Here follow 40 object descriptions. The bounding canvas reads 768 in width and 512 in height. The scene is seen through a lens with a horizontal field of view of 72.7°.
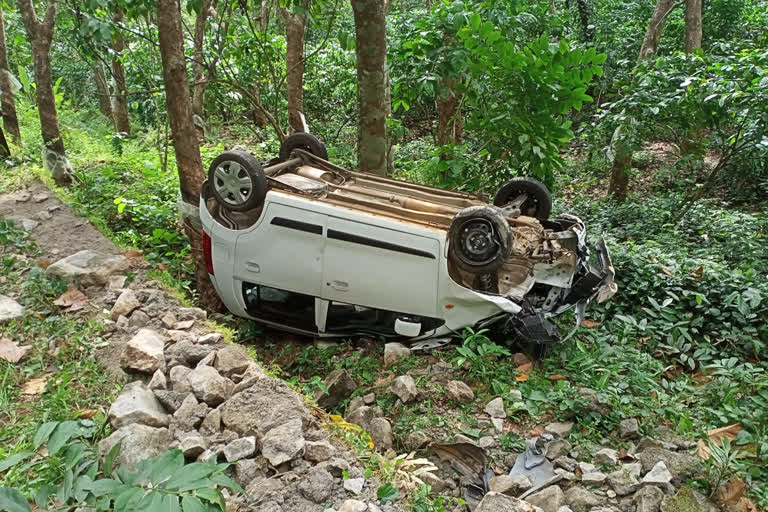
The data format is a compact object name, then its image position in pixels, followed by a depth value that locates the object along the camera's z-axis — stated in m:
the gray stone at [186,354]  3.73
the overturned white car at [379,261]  4.70
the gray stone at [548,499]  3.14
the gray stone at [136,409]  2.94
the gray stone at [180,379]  3.39
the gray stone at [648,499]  3.10
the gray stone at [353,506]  2.49
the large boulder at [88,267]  4.96
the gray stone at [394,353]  4.79
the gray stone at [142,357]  3.51
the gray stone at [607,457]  3.57
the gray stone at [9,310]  4.29
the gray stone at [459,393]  4.31
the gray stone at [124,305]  4.40
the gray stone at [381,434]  3.76
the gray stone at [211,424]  3.05
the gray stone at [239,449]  2.77
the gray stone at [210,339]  4.00
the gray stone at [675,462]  3.34
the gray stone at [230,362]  3.65
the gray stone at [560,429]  3.94
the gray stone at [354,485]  2.66
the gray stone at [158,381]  3.35
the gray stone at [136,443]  2.62
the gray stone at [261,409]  3.05
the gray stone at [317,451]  2.86
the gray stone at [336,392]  4.49
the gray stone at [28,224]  6.33
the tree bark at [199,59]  8.57
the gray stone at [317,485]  2.59
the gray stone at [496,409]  4.14
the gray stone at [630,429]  3.86
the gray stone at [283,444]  2.78
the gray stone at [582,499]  3.17
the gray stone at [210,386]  3.30
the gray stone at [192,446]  2.77
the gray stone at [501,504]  2.83
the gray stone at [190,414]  3.07
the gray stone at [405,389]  4.25
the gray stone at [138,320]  4.28
